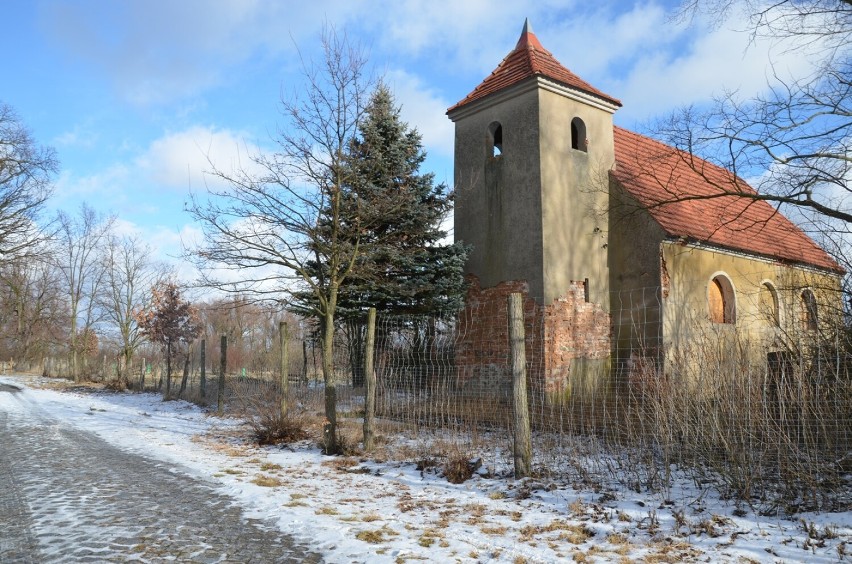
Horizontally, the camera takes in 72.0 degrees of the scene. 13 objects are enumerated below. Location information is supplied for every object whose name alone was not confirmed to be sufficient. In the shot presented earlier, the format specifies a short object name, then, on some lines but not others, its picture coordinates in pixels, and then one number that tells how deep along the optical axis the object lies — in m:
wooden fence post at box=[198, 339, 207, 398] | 17.75
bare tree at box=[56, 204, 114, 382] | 40.47
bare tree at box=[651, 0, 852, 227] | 8.96
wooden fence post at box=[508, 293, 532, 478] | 6.66
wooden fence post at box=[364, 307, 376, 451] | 8.57
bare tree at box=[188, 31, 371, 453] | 9.47
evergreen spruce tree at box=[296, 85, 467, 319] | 13.60
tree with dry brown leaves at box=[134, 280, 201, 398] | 30.50
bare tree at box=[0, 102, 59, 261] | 20.30
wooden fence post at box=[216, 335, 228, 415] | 15.07
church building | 13.87
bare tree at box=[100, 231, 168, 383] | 36.75
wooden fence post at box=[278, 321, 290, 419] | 10.47
